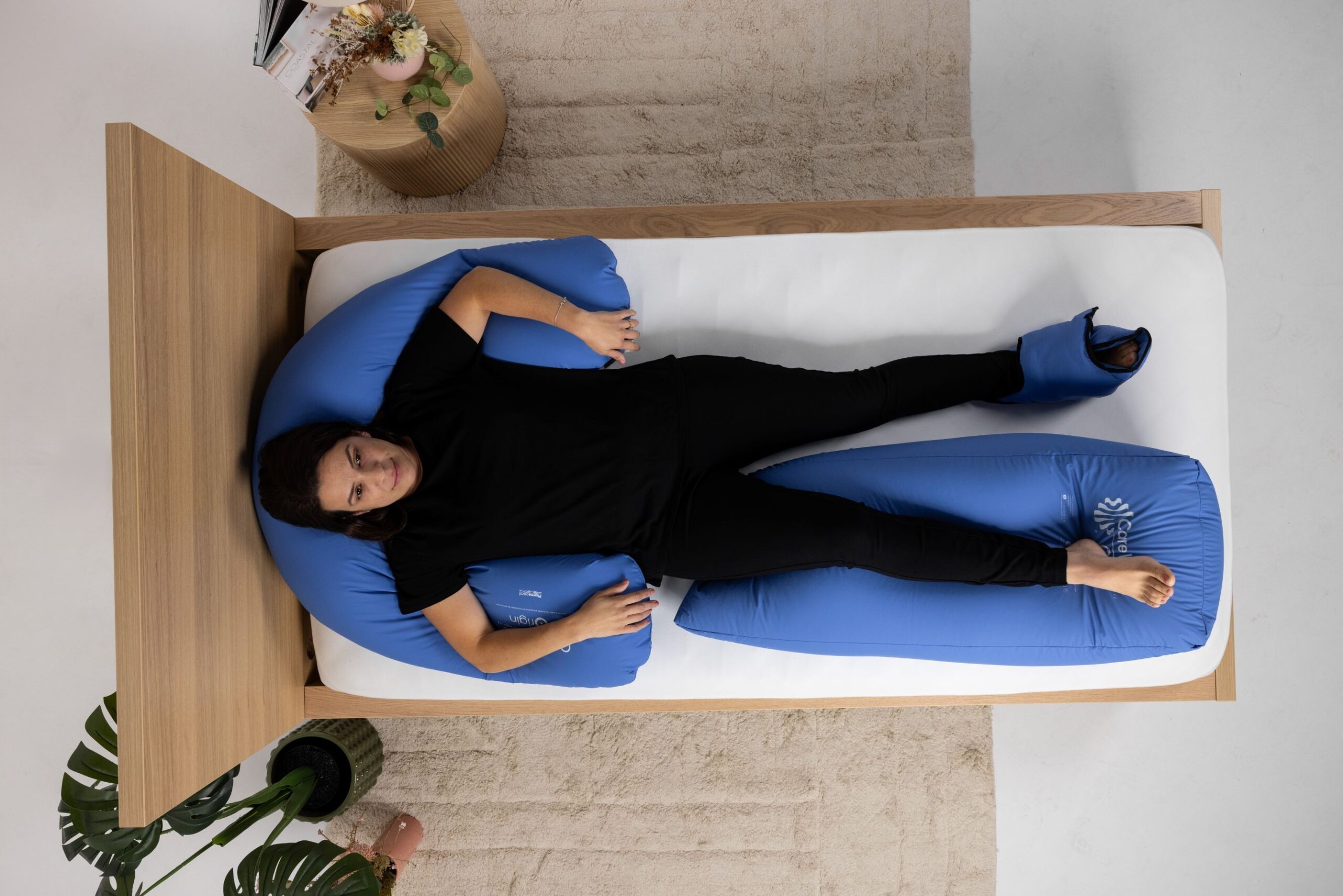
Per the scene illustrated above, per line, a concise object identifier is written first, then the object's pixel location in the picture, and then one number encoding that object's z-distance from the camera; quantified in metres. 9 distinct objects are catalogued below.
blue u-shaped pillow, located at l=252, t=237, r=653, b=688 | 1.47
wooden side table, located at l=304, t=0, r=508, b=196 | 1.75
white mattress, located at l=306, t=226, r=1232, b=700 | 1.58
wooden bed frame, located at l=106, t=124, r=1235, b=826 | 1.25
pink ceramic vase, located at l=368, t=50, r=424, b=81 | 1.70
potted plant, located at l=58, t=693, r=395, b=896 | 1.45
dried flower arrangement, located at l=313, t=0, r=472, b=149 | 1.64
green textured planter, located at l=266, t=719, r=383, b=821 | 1.84
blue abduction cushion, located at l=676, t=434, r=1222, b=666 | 1.45
